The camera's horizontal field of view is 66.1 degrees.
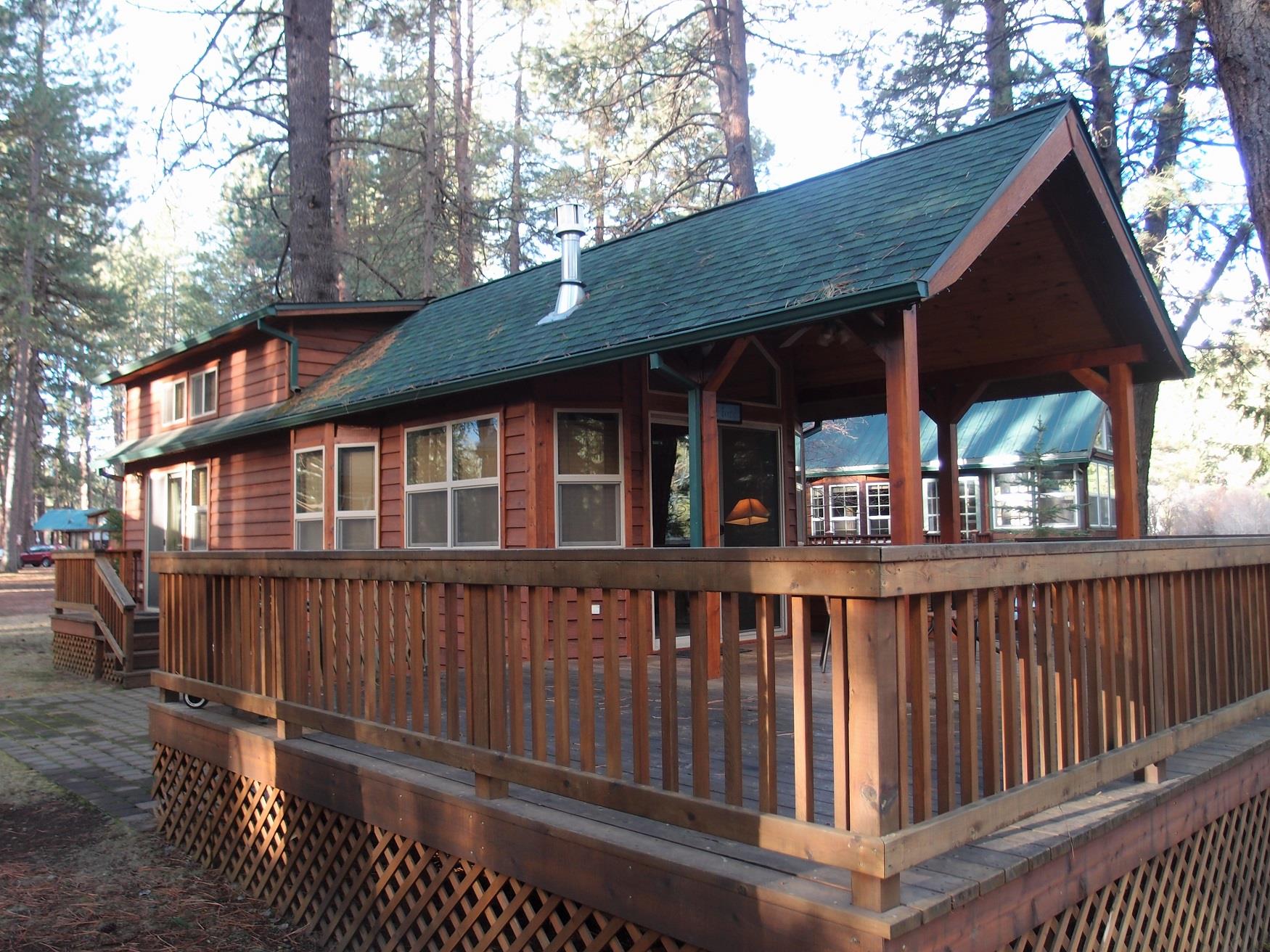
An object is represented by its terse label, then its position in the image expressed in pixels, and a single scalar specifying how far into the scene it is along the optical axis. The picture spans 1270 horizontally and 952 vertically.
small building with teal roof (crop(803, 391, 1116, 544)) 19.39
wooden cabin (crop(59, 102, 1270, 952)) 2.57
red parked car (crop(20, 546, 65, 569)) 40.94
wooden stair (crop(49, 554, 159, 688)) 10.52
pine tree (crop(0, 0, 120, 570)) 26.14
